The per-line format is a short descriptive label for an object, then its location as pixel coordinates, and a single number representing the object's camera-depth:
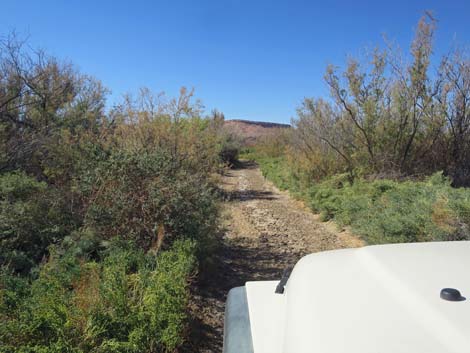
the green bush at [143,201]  5.35
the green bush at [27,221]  4.67
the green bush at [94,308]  2.96
